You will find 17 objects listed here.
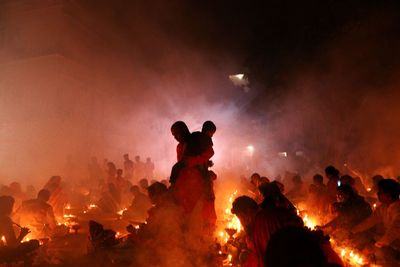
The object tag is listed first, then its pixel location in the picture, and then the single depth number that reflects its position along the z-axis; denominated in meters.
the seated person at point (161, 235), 4.45
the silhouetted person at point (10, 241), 5.52
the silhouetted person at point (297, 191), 9.16
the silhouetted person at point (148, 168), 14.95
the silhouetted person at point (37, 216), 6.96
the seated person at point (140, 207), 8.33
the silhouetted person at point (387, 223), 4.76
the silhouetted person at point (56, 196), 8.78
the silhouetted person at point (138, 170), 14.67
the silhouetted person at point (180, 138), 5.35
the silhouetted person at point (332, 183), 7.32
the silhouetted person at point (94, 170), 15.03
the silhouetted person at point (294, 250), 1.61
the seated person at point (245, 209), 3.79
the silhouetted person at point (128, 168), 14.25
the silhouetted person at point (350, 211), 5.67
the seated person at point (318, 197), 7.38
